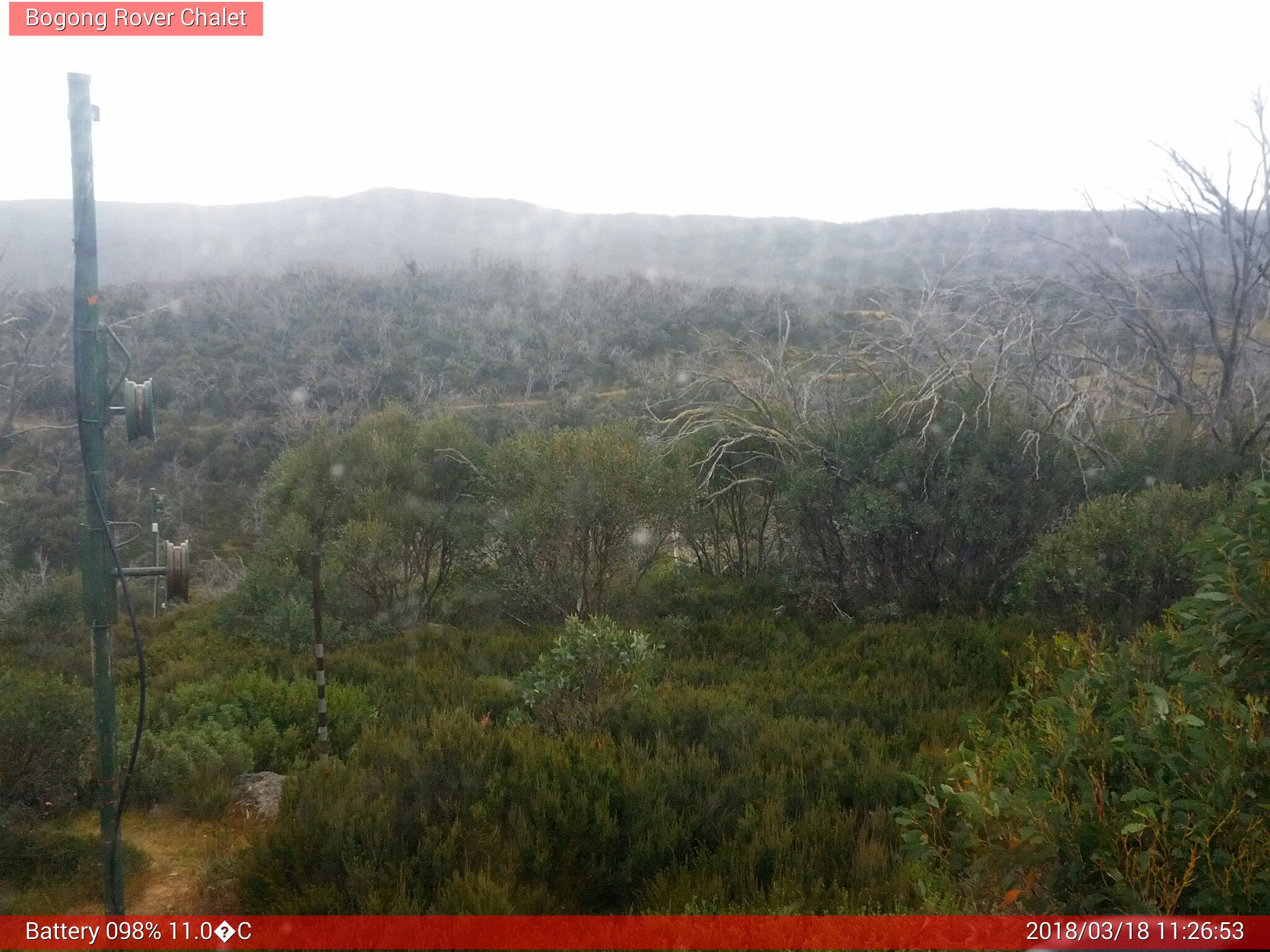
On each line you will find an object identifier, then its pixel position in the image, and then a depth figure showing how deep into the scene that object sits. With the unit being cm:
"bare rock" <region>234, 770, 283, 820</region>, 637
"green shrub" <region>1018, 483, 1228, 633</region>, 838
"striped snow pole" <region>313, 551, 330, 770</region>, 712
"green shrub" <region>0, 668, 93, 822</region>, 583
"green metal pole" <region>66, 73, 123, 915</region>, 397
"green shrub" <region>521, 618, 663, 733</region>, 680
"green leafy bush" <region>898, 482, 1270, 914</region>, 292
